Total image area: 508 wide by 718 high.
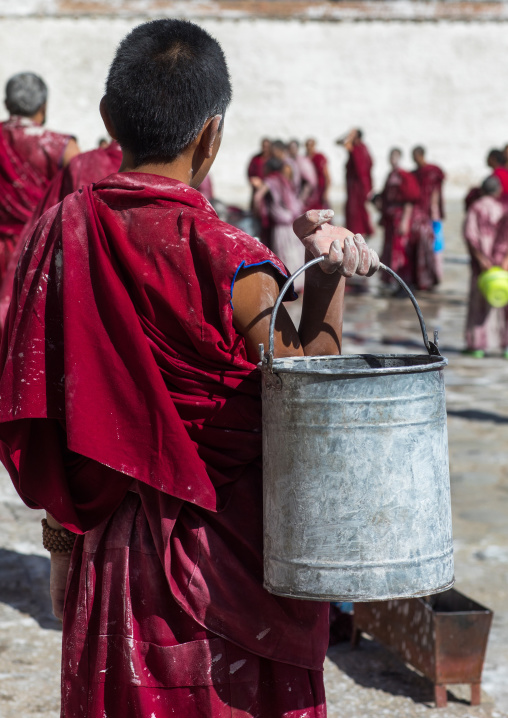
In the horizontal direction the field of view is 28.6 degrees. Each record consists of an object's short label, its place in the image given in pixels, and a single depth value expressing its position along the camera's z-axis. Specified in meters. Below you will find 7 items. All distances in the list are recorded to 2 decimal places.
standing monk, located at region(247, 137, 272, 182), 14.40
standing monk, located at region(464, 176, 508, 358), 8.06
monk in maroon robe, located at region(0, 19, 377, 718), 1.58
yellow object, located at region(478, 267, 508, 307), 6.43
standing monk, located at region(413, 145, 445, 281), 12.32
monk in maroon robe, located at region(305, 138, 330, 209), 16.64
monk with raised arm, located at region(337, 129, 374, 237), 14.41
